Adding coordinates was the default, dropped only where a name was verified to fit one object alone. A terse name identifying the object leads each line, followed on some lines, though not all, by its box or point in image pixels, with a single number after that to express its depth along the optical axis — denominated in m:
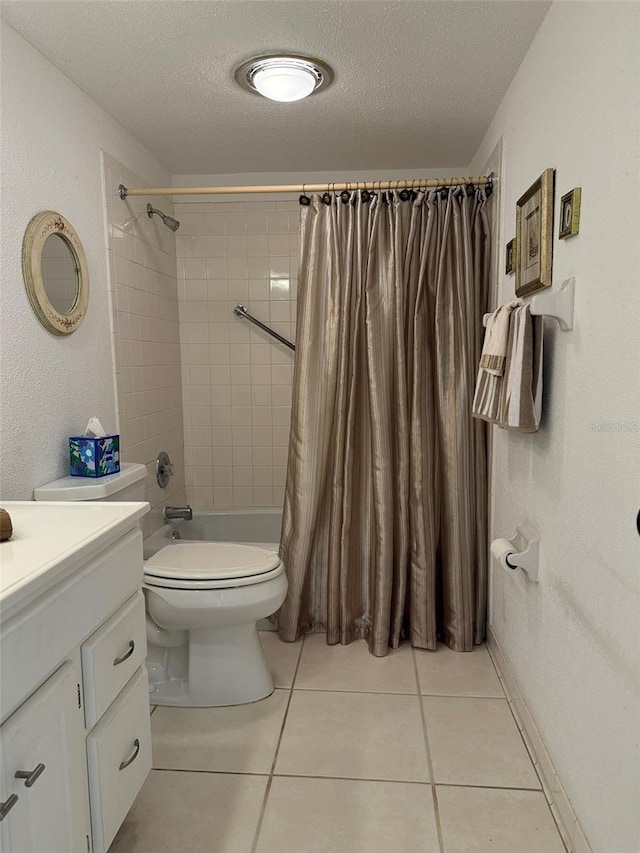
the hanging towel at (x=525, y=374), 1.51
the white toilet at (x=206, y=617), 1.92
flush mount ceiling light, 1.82
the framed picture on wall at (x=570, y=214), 1.35
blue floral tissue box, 1.83
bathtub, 3.01
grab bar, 3.00
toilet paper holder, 1.65
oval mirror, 1.70
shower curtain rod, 2.14
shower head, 2.58
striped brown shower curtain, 2.24
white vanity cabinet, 0.91
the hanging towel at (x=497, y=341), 1.61
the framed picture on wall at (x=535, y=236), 1.54
